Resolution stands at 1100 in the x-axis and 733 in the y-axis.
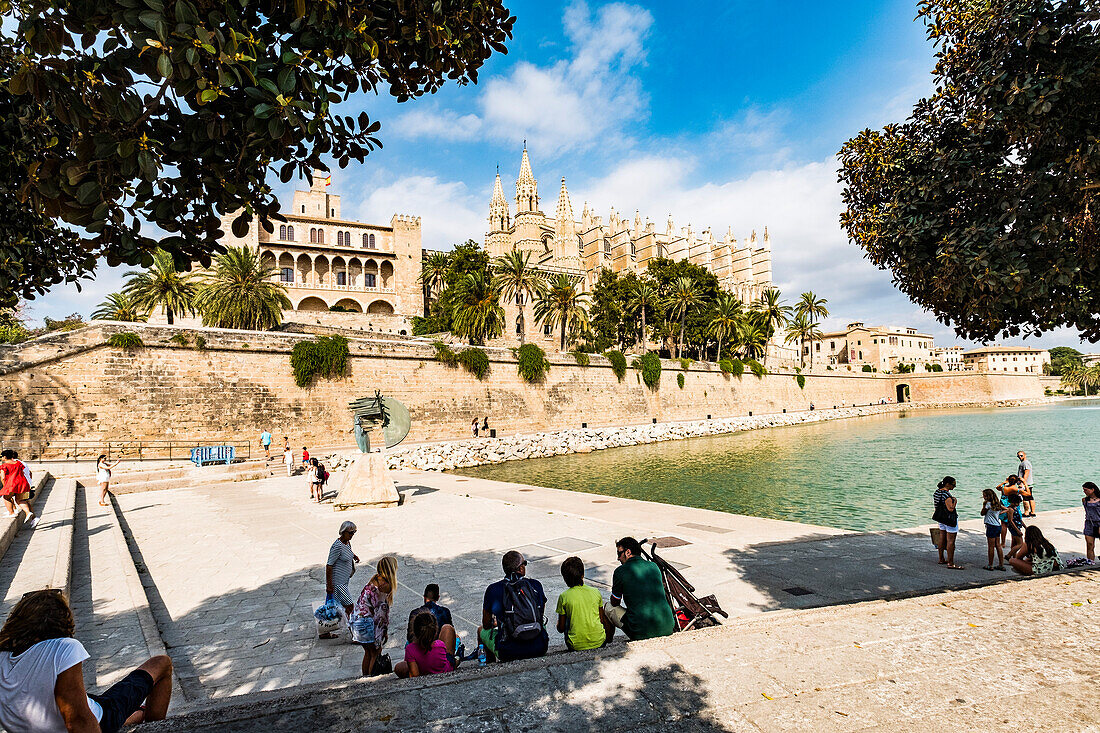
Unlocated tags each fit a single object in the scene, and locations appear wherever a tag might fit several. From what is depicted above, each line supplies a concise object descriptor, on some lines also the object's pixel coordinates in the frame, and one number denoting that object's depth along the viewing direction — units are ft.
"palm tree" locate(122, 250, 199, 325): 111.65
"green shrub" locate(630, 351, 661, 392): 139.57
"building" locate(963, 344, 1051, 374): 371.15
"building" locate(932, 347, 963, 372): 377.30
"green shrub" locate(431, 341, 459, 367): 100.63
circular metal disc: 44.60
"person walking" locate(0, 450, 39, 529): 28.14
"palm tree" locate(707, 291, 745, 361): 180.34
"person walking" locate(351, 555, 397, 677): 13.89
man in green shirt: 13.84
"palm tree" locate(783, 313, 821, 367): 239.91
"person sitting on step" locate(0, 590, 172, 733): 7.86
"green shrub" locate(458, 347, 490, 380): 103.71
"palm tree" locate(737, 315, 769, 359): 185.37
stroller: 14.48
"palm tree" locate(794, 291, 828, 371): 237.61
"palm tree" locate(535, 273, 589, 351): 151.74
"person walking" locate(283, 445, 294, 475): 62.90
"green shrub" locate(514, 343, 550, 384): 112.98
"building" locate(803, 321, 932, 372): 320.91
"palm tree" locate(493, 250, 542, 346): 132.03
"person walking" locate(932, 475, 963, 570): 23.94
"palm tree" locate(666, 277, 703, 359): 177.47
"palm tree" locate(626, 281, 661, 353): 177.10
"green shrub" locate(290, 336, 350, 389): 83.97
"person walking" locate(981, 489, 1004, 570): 23.94
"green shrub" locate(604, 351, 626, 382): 133.49
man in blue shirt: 12.98
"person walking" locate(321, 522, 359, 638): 17.24
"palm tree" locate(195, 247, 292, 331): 102.32
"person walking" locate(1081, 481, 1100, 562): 23.22
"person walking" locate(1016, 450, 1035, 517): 32.68
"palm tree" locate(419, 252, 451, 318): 178.70
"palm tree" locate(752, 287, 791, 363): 210.79
